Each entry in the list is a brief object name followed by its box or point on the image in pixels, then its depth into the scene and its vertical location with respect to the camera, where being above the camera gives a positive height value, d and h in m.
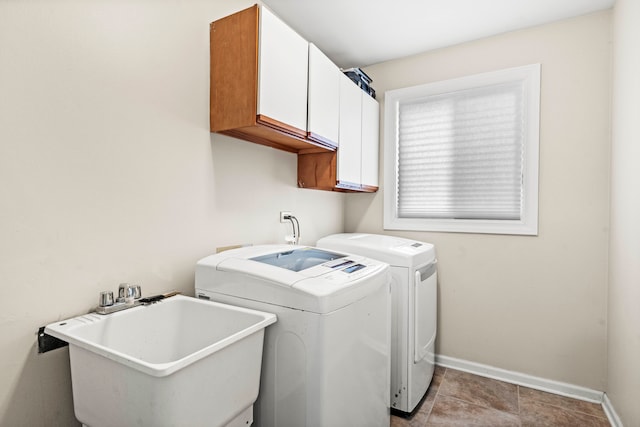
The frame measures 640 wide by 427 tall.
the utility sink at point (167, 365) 0.84 -0.47
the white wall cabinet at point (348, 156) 2.24 +0.38
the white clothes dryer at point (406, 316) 1.97 -0.66
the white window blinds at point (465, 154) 2.36 +0.43
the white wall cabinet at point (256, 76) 1.51 +0.64
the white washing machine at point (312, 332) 1.17 -0.47
